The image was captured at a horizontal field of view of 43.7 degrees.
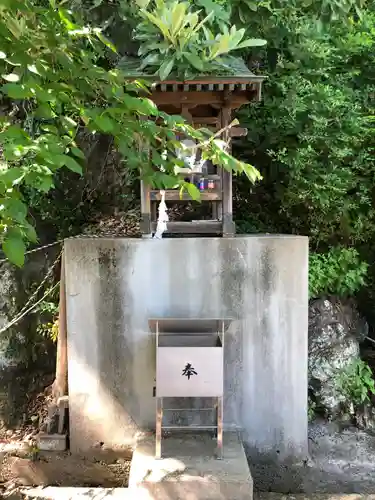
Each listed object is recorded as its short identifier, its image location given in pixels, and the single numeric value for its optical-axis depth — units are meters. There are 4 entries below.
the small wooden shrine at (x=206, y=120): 4.90
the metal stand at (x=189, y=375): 4.84
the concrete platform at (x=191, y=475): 4.43
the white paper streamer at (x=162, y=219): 5.38
